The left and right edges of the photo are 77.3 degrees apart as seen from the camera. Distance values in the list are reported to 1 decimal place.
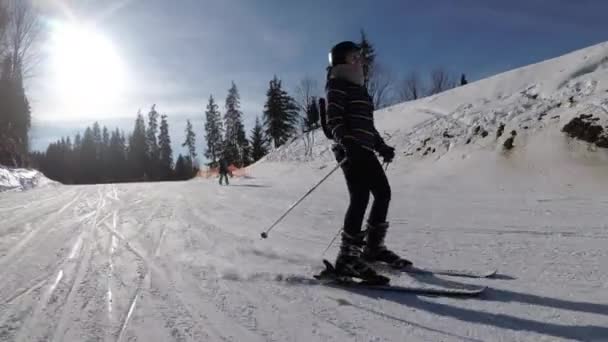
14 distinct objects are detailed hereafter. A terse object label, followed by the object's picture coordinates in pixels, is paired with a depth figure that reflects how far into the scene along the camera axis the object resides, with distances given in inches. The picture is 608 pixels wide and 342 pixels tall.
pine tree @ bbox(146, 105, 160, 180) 2728.8
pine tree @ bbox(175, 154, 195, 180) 2817.4
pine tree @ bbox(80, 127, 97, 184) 2957.7
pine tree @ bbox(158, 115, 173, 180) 2733.8
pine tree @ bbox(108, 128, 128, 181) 2879.7
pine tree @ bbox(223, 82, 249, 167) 2151.7
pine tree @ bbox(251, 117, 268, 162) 2092.8
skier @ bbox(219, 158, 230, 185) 789.2
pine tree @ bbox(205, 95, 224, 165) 2383.1
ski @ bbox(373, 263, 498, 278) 114.9
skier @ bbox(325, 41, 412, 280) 118.6
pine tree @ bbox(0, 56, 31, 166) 913.5
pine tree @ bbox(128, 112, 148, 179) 2746.1
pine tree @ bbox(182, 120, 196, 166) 2778.1
